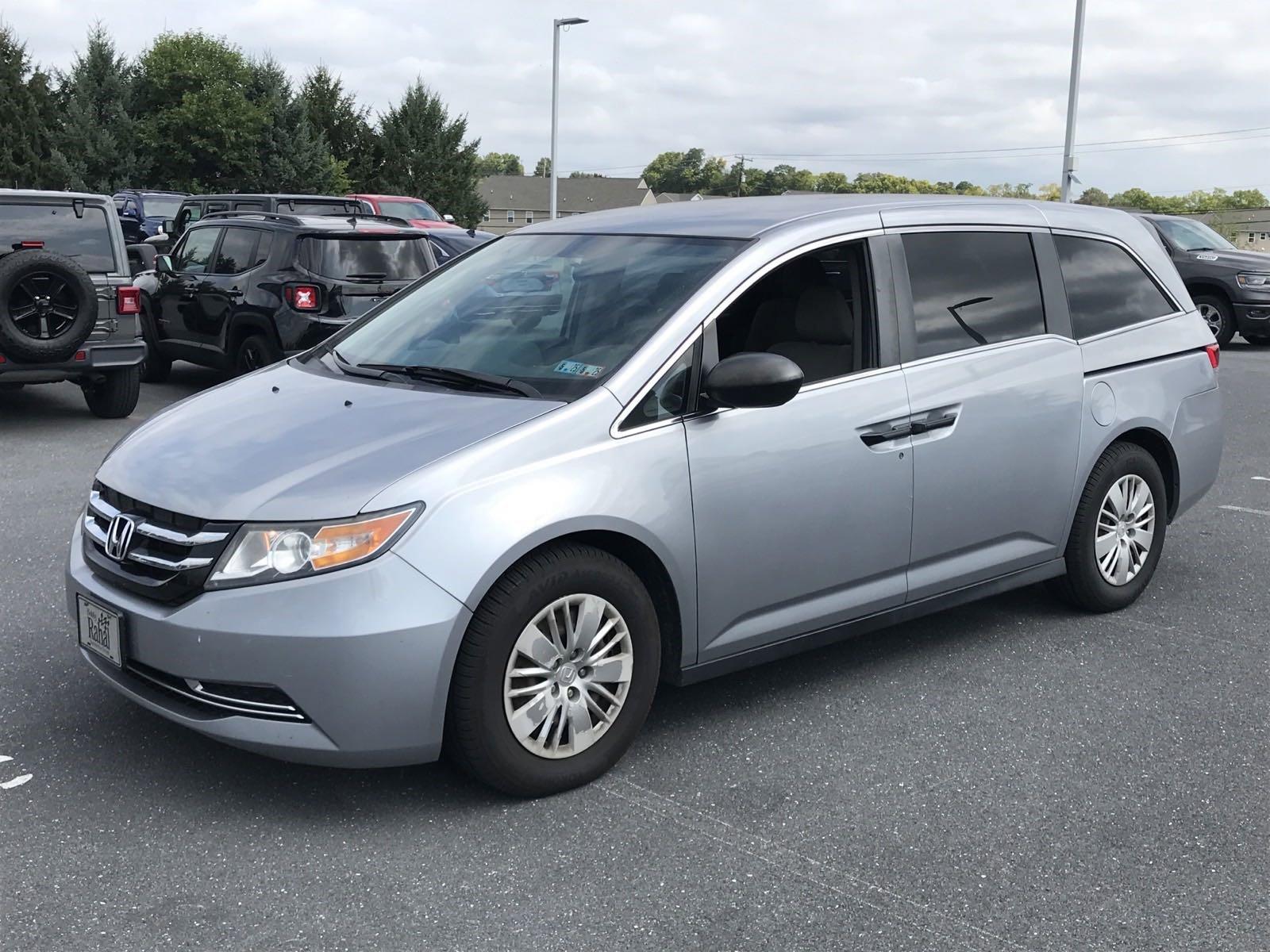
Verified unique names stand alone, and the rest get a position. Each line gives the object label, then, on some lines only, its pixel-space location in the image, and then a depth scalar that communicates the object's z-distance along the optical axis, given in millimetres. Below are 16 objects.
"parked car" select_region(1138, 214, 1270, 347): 17766
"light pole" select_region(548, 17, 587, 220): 33531
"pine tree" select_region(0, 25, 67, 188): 46938
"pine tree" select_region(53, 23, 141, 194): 48469
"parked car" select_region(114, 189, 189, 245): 26078
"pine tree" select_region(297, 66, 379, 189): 54938
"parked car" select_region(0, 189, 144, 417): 9133
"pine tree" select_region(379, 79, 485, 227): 54094
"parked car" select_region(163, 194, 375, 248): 18734
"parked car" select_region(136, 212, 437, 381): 10430
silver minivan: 3412
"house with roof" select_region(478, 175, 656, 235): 104688
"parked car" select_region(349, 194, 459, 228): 22562
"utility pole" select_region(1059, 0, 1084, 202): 25953
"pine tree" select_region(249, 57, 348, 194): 52469
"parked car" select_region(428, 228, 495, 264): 16812
